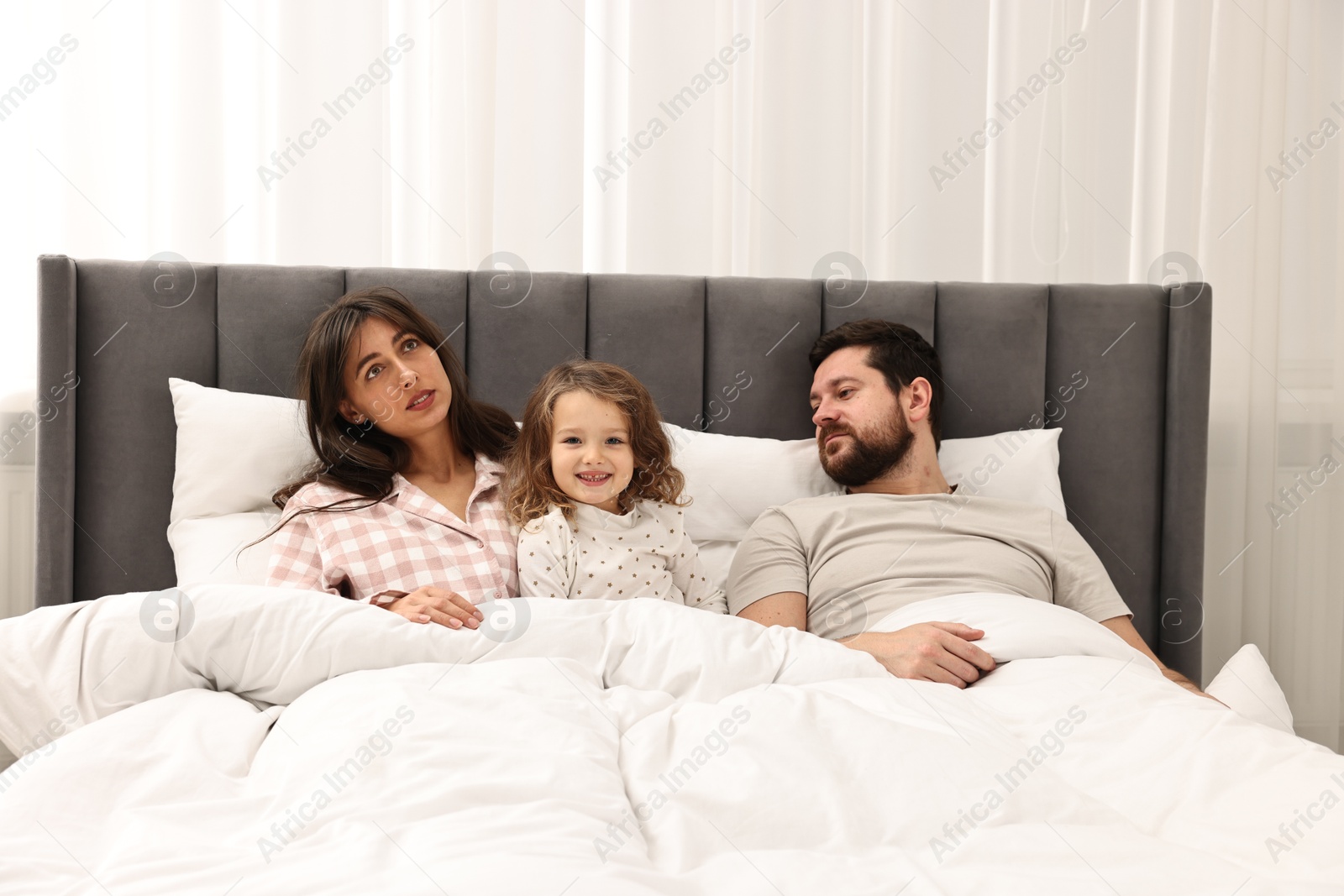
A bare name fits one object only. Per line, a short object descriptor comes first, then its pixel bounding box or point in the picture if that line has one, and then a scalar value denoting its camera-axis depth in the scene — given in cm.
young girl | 139
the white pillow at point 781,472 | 165
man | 147
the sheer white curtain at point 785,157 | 191
